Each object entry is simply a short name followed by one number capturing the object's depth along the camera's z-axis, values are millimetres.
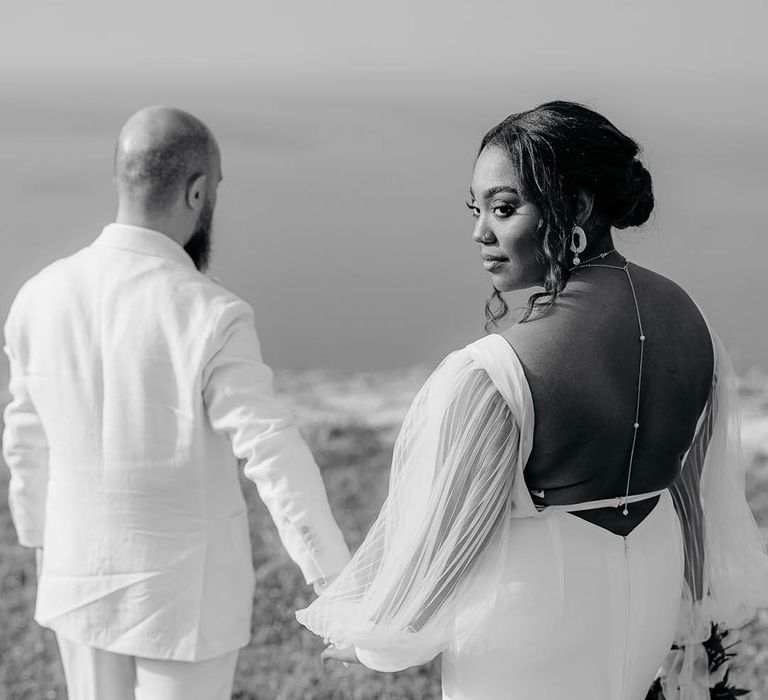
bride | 1933
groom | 2545
